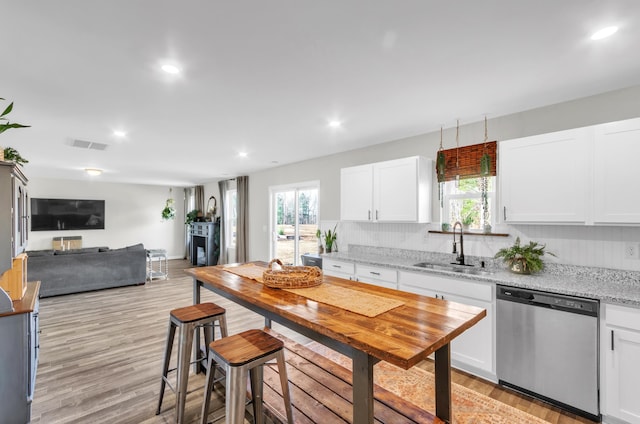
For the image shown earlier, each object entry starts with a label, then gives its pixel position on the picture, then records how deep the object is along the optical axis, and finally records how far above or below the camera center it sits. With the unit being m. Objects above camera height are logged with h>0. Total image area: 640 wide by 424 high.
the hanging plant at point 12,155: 2.31 +0.44
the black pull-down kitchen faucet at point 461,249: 3.19 -0.42
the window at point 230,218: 7.90 -0.16
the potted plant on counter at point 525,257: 2.64 -0.42
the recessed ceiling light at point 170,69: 2.08 +1.01
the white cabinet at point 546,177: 2.38 +0.28
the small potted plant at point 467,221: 3.33 -0.12
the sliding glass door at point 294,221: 5.42 -0.18
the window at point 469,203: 3.22 +0.09
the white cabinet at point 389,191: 3.45 +0.25
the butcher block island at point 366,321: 1.15 -0.50
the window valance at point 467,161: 3.12 +0.56
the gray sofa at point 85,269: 5.06 -1.02
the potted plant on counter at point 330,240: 4.68 -0.44
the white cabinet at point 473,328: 2.58 -1.02
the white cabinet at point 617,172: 2.15 +0.28
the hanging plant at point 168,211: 9.24 +0.04
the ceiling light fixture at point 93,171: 5.96 +0.84
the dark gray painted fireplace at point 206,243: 8.05 -0.85
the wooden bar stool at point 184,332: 1.96 -0.85
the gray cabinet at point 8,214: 1.78 -0.01
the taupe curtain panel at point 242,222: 7.01 -0.23
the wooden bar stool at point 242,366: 1.48 -0.79
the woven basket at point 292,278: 1.95 -0.44
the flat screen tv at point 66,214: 7.74 -0.04
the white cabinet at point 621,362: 1.95 -1.00
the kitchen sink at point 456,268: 3.02 -0.60
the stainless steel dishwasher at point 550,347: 2.11 -1.03
